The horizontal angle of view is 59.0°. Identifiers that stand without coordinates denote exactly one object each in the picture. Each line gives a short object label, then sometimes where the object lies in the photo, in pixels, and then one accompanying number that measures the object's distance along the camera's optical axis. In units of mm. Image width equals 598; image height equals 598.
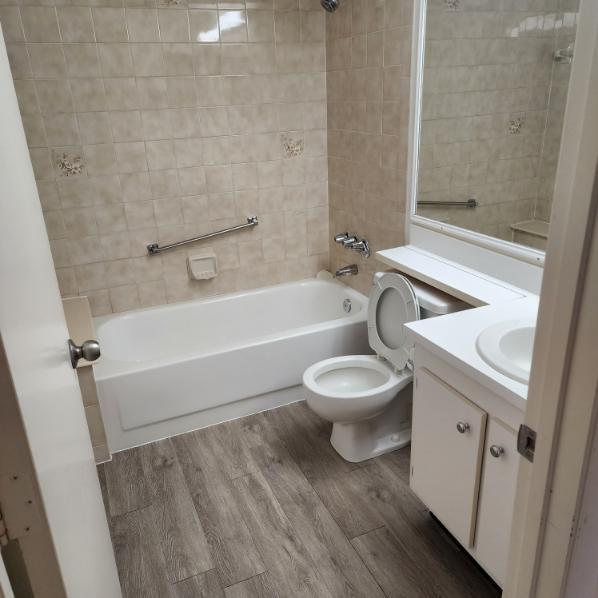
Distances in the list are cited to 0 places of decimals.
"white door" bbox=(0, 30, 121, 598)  721
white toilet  2154
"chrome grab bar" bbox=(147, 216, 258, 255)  2939
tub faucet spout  3055
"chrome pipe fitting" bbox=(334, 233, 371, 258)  2916
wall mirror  1780
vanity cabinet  1438
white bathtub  2484
